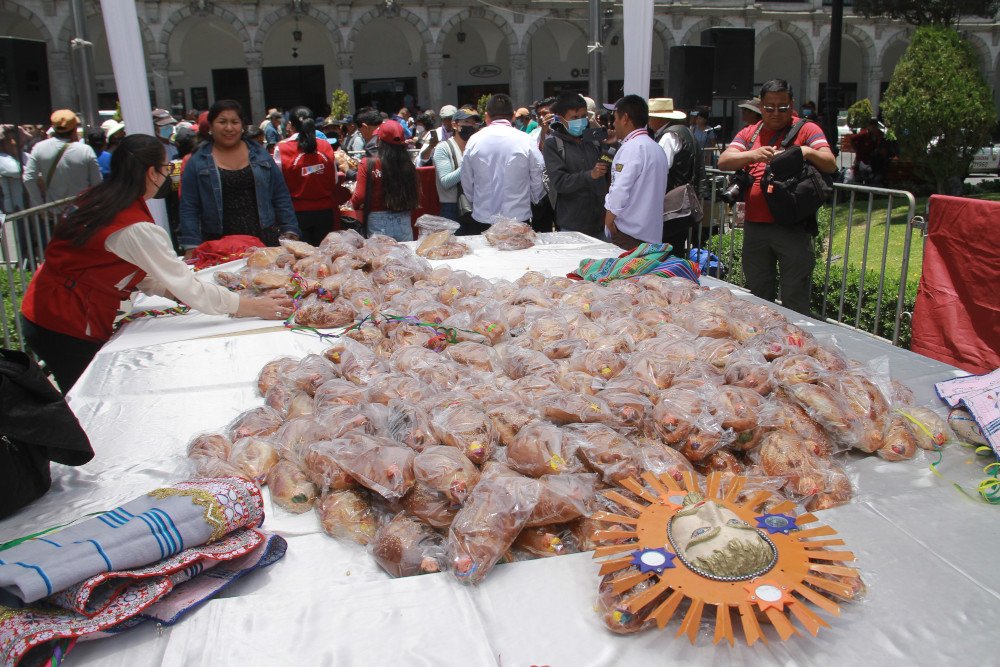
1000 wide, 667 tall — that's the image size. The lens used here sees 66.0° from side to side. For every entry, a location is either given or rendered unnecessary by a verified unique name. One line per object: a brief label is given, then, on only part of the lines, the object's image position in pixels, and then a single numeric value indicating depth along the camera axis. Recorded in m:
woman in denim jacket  5.26
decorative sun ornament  1.68
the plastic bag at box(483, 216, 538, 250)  5.91
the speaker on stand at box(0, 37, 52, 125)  8.45
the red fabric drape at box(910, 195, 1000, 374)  4.14
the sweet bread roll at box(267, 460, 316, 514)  2.27
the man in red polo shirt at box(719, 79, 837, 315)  4.86
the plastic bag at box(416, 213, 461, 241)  6.13
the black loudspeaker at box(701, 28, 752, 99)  10.34
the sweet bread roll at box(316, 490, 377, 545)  2.13
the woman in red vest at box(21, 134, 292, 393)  3.47
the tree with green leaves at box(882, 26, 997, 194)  12.14
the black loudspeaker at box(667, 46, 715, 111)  10.04
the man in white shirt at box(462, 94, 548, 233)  6.45
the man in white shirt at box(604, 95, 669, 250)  5.39
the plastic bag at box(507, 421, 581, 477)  2.17
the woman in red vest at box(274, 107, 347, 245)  6.94
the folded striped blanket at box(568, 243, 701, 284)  4.33
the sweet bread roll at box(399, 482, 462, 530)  2.10
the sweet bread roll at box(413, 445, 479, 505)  2.09
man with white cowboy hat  6.25
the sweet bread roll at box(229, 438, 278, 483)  2.41
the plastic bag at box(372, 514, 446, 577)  1.99
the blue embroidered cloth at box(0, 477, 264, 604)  1.65
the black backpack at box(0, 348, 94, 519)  2.18
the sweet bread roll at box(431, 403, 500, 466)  2.26
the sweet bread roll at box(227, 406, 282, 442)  2.62
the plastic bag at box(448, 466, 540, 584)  1.92
